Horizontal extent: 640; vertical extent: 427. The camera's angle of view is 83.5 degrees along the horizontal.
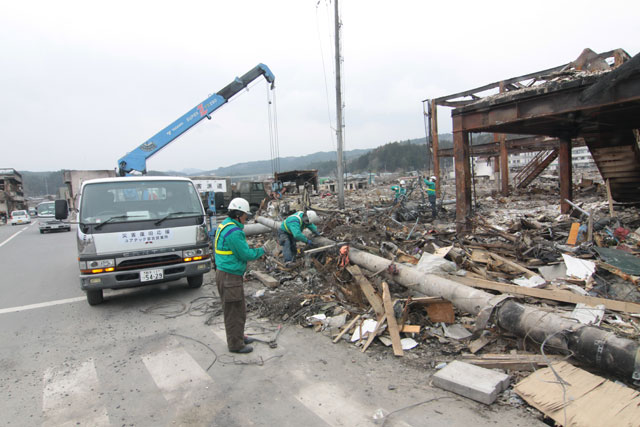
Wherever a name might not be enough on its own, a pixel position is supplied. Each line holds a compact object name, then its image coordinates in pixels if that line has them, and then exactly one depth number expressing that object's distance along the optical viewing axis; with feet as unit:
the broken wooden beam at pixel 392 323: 13.91
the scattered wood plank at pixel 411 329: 14.86
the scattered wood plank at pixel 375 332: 14.41
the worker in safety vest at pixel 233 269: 14.17
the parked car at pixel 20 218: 106.01
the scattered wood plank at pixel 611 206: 31.67
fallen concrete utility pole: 10.36
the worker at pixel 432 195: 46.11
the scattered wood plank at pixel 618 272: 17.26
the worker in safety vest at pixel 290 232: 25.55
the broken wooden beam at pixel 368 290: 16.63
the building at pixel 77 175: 77.36
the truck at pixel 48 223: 66.28
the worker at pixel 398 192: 54.13
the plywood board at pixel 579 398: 9.12
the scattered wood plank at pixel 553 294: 14.33
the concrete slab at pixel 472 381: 10.54
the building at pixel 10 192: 151.02
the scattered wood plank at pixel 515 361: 11.71
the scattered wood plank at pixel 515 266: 19.84
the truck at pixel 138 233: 18.99
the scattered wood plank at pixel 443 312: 15.64
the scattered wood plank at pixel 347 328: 15.37
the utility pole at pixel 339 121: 55.52
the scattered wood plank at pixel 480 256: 22.59
